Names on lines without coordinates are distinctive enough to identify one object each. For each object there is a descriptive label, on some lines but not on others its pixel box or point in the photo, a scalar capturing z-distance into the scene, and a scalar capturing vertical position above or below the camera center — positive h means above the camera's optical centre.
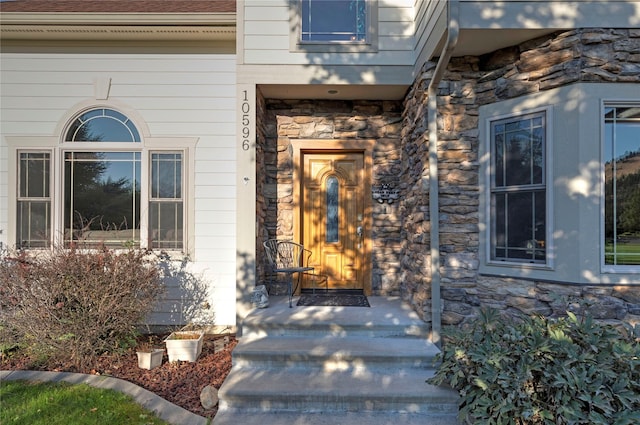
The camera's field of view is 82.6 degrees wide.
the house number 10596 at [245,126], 4.16 +1.01
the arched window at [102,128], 4.57 +1.09
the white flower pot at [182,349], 3.60 -1.34
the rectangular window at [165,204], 4.54 +0.13
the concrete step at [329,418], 2.68 -1.52
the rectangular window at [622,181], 3.05 +0.29
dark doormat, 4.33 -1.05
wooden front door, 5.00 -0.02
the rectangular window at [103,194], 4.53 +0.26
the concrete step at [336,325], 3.59 -1.09
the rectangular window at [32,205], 4.52 +0.12
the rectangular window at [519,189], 3.25 +0.24
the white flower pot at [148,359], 3.45 -1.38
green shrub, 2.26 -1.05
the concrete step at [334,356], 3.21 -1.25
